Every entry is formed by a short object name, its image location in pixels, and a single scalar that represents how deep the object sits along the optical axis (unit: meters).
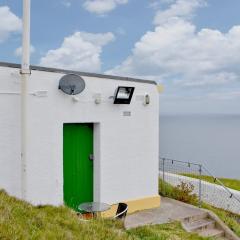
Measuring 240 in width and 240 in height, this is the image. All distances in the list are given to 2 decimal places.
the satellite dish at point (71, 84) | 6.52
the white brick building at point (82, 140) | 6.10
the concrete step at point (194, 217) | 7.37
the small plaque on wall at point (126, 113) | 7.59
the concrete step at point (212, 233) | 7.09
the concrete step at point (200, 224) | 7.21
